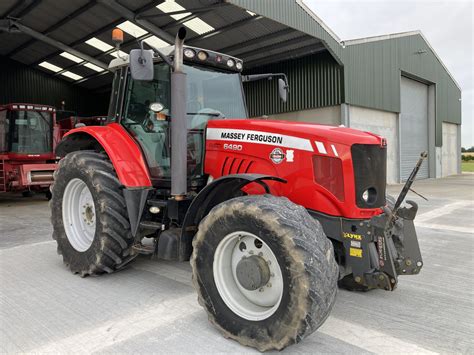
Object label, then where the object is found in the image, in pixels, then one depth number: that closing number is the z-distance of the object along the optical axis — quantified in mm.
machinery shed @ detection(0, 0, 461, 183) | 12539
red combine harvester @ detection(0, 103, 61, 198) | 11094
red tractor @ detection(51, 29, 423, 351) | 2535
